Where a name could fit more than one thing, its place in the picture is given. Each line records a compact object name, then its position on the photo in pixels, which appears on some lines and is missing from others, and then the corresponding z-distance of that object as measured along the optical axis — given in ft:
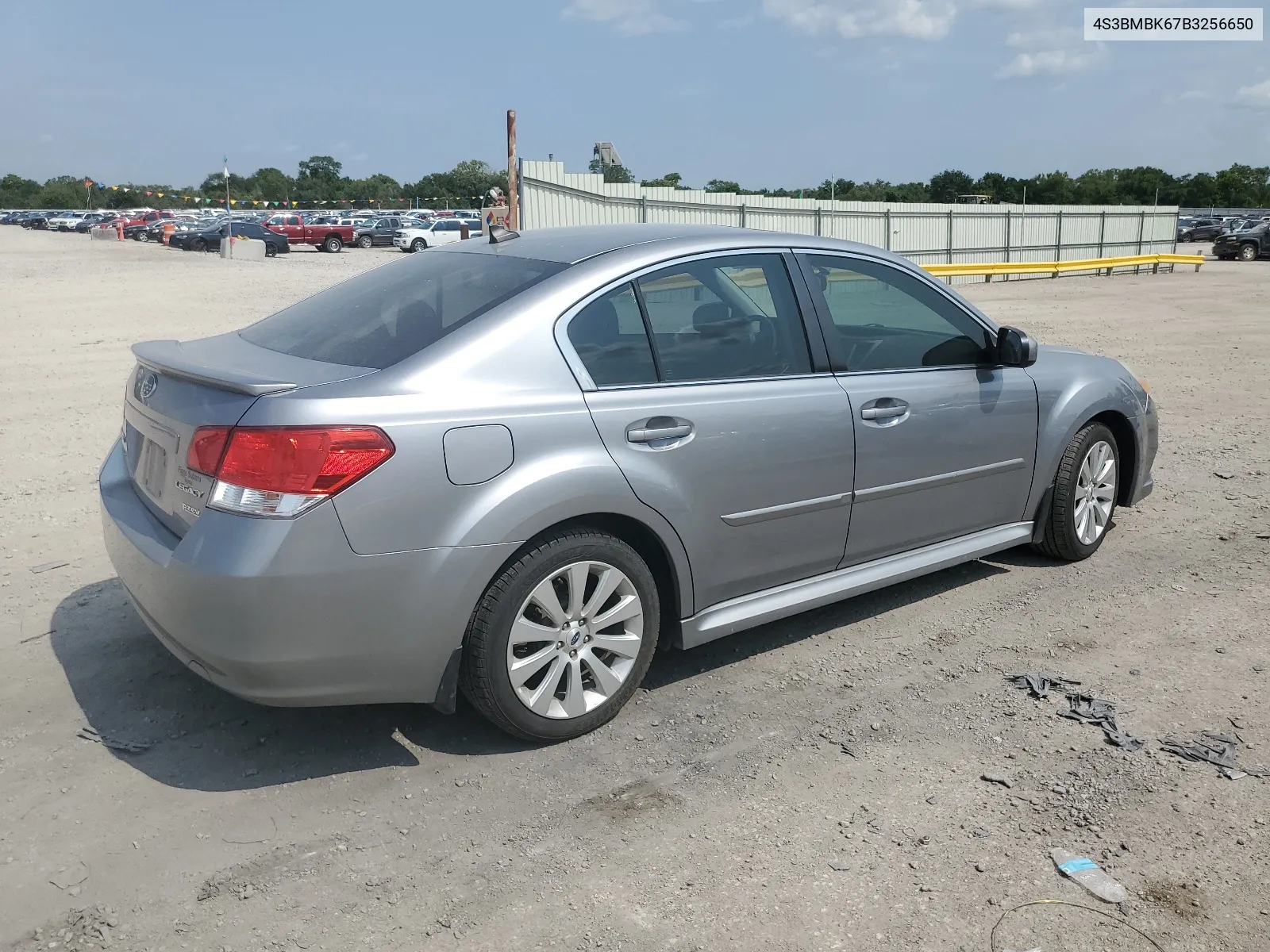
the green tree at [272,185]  401.90
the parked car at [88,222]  222.65
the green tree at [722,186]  153.17
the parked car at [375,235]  154.40
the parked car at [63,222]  228.84
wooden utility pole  51.70
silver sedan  10.54
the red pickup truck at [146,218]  190.29
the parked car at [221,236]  133.49
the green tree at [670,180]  124.77
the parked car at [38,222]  242.78
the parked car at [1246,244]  131.54
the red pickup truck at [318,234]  147.54
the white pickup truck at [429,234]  143.95
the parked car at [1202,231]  198.48
